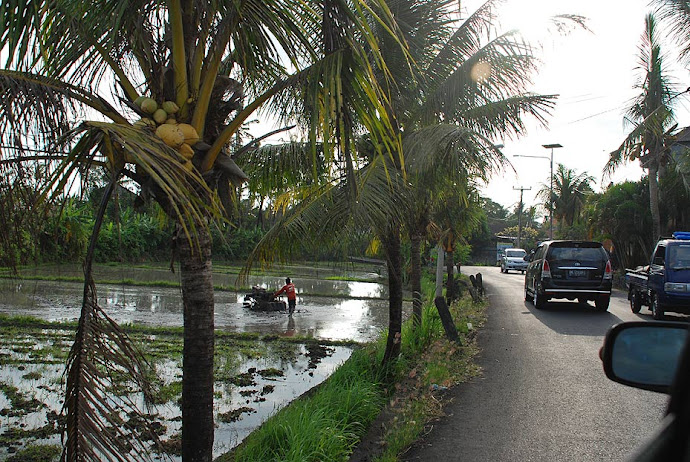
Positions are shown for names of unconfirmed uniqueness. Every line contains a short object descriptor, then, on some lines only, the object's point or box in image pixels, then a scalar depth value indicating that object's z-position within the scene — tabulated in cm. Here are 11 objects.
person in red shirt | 1861
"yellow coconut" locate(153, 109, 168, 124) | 379
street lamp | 3459
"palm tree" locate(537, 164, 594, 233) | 4447
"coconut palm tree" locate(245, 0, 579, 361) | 654
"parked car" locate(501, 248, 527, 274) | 3944
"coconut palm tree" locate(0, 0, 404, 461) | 311
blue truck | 1186
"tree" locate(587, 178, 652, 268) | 2633
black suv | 1373
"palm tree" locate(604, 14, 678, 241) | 1872
